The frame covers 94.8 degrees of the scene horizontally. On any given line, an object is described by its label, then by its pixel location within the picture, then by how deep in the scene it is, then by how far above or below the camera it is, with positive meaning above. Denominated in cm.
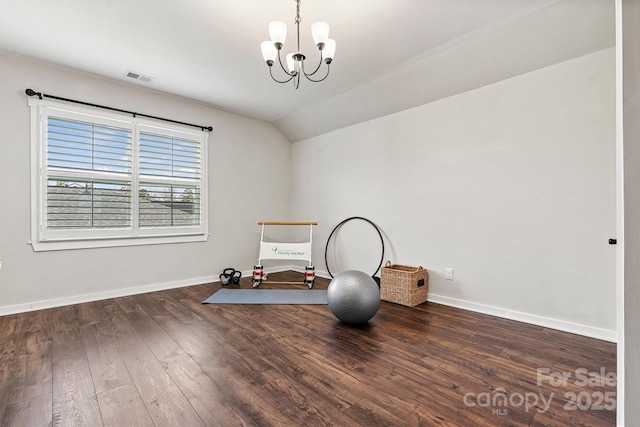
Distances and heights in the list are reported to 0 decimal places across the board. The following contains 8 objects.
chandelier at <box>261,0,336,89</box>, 203 +124
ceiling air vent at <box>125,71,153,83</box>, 338 +162
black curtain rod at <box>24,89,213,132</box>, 308 +127
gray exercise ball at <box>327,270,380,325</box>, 261 -75
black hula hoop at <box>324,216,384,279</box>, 400 -32
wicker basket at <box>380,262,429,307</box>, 326 -80
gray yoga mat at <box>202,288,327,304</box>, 347 -102
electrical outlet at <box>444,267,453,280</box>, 331 -65
